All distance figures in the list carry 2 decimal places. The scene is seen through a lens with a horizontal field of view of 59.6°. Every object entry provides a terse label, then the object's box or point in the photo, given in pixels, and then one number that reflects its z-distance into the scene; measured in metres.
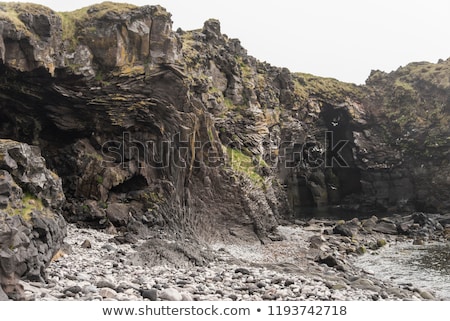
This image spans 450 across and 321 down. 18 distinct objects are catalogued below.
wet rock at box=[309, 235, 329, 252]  37.50
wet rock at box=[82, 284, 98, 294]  12.34
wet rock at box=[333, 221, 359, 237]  47.54
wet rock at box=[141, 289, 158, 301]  12.82
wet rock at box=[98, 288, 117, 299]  12.27
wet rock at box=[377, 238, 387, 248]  42.10
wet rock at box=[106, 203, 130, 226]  29.69
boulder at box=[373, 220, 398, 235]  50.89
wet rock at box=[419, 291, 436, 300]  21.47
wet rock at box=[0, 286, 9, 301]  10.42
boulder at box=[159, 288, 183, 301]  12.95
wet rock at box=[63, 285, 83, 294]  12.28
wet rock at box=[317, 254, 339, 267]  29.06
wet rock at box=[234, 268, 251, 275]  20.19
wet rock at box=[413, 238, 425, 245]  43.24
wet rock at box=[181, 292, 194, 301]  13.22
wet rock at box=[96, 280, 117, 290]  13.49
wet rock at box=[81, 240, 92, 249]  21.61
